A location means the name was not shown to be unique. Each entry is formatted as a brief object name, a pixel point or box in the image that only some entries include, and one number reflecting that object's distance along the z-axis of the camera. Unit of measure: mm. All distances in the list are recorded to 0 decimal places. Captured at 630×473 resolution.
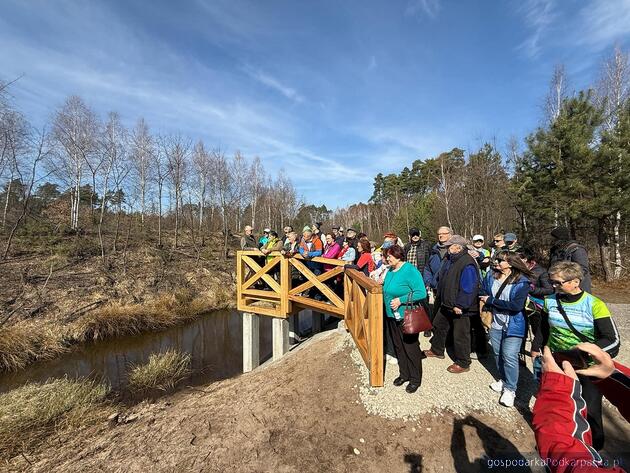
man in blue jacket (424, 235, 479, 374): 3797
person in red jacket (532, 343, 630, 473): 1262
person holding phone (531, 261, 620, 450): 2344
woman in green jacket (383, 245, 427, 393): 3533
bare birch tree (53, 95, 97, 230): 15820
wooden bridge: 3781
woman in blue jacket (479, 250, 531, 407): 3279
